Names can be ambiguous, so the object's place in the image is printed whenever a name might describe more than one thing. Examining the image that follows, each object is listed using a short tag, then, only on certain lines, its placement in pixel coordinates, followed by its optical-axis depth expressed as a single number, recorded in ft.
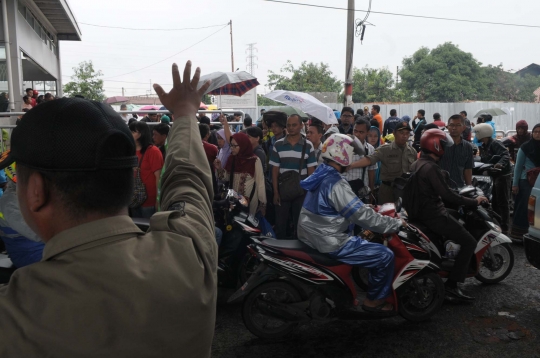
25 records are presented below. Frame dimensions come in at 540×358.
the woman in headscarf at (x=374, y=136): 30.27
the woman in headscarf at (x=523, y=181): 24.53
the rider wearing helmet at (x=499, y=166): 27.17
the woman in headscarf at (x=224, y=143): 23.67
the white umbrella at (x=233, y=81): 31.40
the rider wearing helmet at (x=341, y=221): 14.53
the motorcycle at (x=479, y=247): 18.16
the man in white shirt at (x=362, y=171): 24.29
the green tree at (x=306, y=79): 155.33
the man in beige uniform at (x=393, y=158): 23.91
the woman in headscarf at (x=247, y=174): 21.47
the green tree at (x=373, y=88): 163.02
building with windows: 51.44
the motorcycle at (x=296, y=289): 14.47
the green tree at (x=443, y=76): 163.32
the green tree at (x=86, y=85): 108.37
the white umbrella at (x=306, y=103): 31.68
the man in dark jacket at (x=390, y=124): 48.13
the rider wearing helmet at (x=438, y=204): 17.49
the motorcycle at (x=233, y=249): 17.90
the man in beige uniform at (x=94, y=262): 3.49
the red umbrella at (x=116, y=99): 111.72
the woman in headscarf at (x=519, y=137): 28.86
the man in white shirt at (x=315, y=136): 25.17
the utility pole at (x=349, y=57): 58.59
